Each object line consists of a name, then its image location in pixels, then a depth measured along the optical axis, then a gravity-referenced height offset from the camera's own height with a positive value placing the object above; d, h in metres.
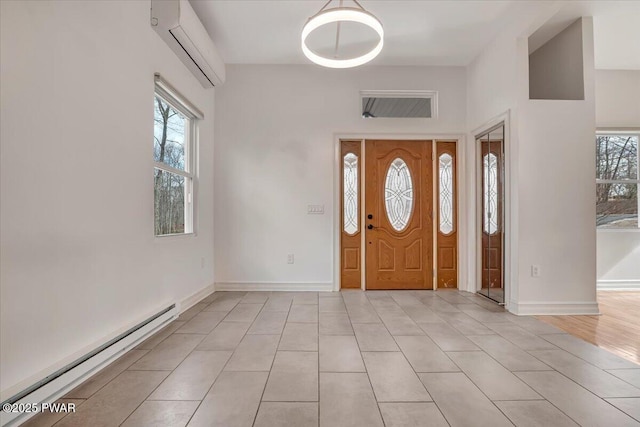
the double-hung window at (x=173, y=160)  3.15 +0.64
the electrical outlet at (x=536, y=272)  3.47 -0.56
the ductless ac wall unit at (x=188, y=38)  2.82 +1.71
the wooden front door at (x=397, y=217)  4.70 +0.03
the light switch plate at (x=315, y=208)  4.58 +0.16
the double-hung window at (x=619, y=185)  4.77 +0.47
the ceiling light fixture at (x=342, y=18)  2.52 +1.55
